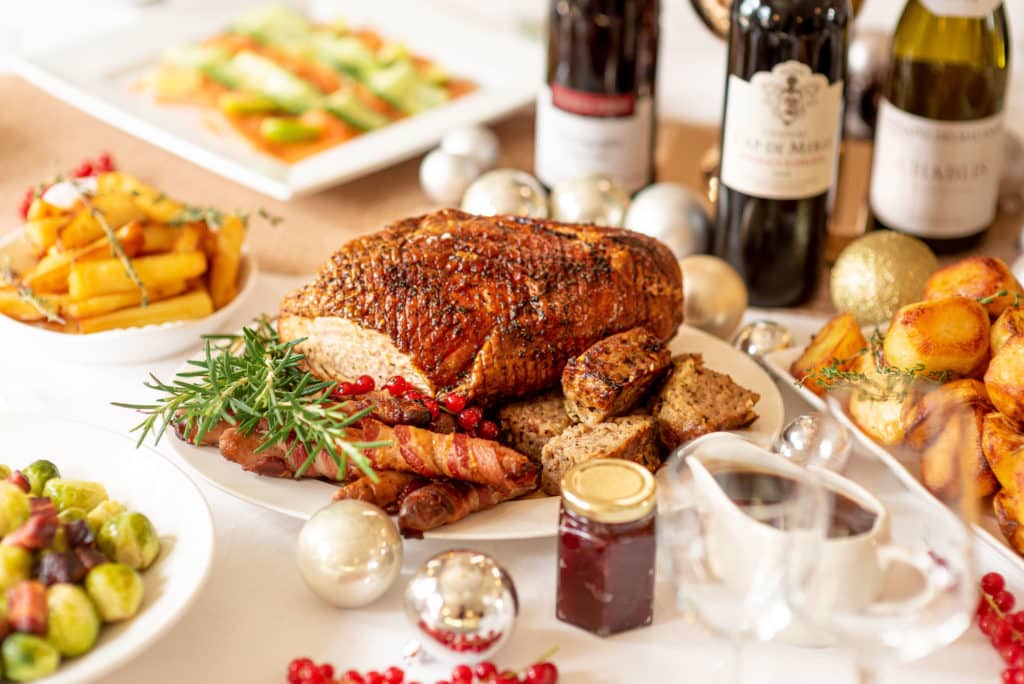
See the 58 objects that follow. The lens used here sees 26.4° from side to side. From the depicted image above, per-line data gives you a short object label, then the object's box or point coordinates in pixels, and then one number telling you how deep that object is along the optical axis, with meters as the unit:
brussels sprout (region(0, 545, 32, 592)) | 0.97
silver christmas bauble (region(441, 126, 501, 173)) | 1.47
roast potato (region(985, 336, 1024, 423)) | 1.05
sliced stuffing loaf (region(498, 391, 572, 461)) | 1.10
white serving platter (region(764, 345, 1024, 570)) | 0.94
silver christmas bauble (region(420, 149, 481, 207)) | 1.44
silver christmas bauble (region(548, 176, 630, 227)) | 1.35
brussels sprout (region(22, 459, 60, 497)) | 1.04
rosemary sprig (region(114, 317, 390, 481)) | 1.05
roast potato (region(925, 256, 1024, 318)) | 1.13
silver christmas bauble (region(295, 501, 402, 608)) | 1.01
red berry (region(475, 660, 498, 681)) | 0.99
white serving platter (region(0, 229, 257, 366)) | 1.20
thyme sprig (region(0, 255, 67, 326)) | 1.20
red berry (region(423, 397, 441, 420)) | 1.09
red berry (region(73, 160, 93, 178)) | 1.35
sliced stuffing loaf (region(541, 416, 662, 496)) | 1.06
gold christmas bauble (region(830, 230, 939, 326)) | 1.24
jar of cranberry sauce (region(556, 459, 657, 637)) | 0.98
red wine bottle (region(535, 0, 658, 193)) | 1.36
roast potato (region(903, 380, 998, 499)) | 0.92
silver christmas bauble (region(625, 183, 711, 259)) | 1.33
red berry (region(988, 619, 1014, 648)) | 1.01
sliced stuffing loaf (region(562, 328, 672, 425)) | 1.08
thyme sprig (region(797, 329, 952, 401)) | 1.00
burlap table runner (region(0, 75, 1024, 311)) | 1.41
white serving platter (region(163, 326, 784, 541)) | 1.04
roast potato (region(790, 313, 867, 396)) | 1.15
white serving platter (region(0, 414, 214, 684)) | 0.96
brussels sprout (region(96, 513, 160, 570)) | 1.00
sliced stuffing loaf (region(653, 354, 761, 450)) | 1.08
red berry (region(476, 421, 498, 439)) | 1.10
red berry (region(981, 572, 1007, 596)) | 1.03
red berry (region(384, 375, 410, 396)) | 1.11
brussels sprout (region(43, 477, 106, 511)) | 1.03
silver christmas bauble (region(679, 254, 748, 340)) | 1.24
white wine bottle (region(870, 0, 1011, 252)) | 1.31
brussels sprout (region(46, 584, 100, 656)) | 0.95
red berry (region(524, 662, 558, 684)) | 0.99
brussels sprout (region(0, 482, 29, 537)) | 1.00
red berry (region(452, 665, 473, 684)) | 0.99
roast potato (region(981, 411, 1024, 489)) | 1.03
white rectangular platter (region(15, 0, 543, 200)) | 1.45
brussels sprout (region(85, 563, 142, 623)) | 0.97
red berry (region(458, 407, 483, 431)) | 1.10
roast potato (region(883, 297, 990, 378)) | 1.10
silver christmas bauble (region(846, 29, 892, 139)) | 1.52
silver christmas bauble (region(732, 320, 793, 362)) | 1.21
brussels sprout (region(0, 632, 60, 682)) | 0.94
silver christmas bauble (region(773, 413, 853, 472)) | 0.95
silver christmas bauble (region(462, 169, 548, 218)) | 1.35
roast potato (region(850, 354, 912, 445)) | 0.96
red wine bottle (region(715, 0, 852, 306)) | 1.21
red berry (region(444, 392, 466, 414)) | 1.10
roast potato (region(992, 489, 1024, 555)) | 1.03
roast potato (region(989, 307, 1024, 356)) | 1.08
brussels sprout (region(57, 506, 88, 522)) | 1.01
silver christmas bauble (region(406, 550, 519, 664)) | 0.98
